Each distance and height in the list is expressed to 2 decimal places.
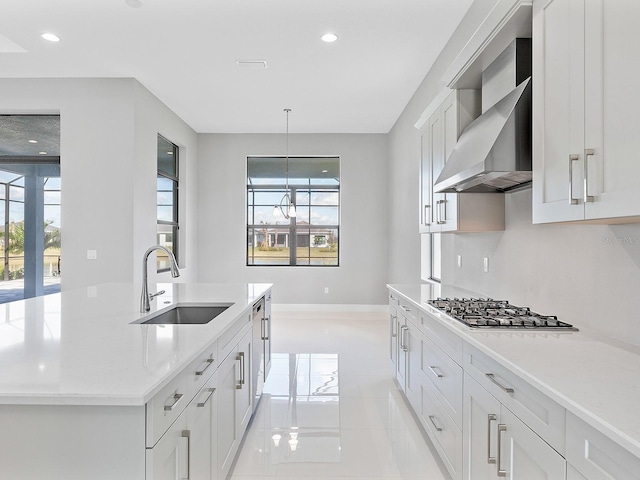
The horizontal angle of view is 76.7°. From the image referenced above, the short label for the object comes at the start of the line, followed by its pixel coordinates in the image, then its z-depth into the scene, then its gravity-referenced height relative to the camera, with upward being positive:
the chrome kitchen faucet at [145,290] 2.25 -0.28
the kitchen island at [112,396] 1.11 -0.47
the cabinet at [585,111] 1.20 +0.45
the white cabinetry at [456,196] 2.72 +0.32
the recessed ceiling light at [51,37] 3.69 +1.88
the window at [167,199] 5.86 +0.64
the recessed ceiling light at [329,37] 3.64 +1.86
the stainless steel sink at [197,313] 2.58 -0.46
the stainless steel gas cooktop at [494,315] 1.88 -0.38
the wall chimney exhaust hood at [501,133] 1.96 +0.56
